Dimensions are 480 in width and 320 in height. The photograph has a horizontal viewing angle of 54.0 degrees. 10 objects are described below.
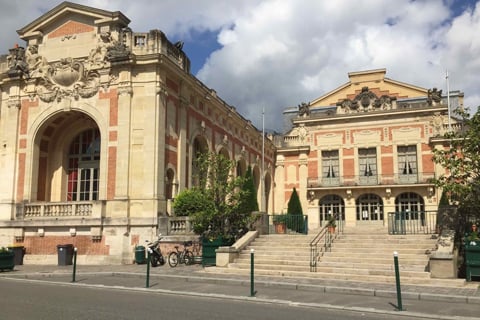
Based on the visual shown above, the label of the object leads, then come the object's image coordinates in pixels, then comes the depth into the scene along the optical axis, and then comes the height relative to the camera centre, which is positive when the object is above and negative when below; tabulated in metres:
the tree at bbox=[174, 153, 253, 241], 19.08 +0.55
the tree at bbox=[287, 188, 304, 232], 22.19 -0.21
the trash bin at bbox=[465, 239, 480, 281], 13.07 -1.12
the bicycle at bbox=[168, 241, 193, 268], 18.56 -1.57
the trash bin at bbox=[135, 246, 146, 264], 19.42 -1.56
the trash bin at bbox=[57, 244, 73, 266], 19.73 -1.57
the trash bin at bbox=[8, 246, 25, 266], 20.75 -1.66
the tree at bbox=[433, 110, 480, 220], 14.97 +1.58
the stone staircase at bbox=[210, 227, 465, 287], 13.95 -1.37
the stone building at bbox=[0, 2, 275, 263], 20.75 +4.07
